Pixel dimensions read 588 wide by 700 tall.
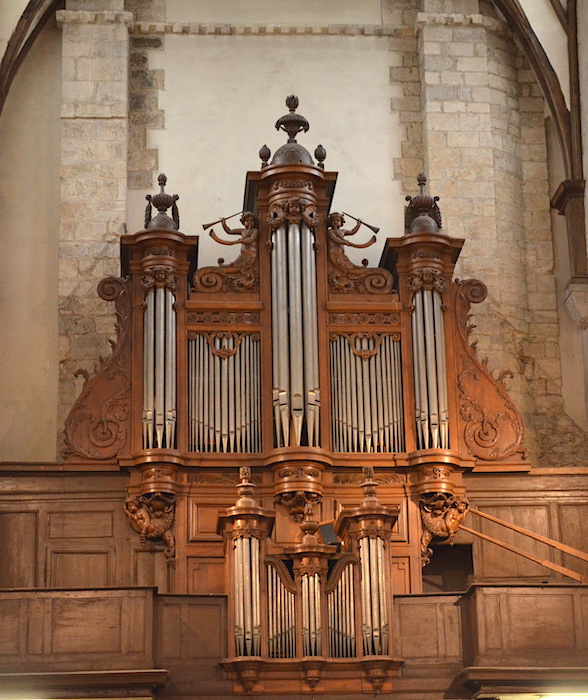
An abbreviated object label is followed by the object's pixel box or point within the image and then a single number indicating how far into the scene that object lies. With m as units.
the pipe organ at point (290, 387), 15.86
